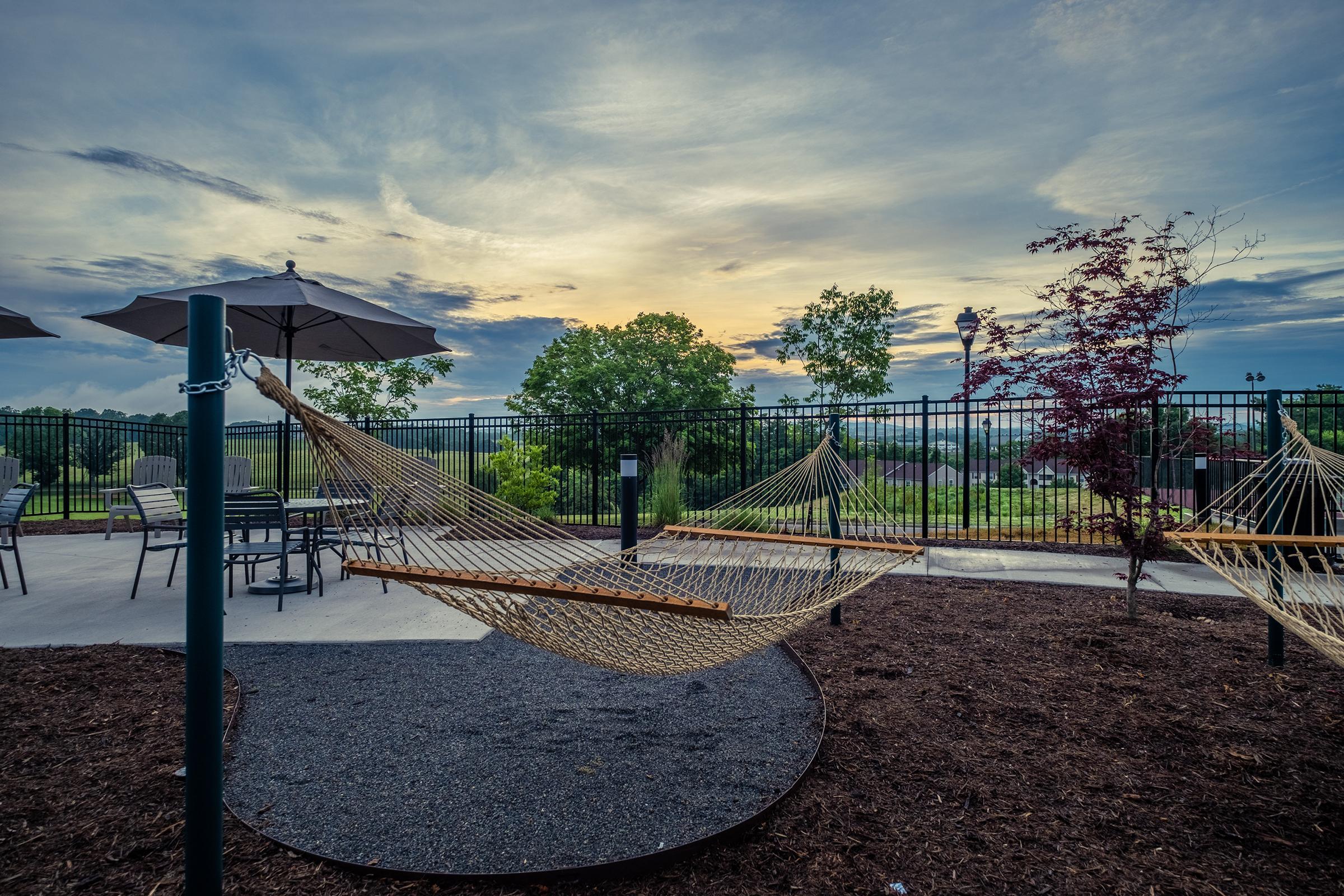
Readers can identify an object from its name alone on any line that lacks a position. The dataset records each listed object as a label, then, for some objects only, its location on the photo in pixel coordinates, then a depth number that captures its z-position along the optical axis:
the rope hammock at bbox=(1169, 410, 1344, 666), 1.74
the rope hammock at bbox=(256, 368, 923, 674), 1.39
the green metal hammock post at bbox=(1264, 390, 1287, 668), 2.56
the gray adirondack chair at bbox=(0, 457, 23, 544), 5.07
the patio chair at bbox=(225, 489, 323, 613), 3.49
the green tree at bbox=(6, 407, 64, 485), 8.21
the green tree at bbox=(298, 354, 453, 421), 10.15
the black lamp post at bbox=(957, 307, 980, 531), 6.27
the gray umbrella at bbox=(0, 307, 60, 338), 4.10
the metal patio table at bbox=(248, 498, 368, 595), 3.82
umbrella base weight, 4.00
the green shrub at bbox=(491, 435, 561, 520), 7.14
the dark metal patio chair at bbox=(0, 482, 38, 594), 3.68
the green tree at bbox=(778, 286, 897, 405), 11.69
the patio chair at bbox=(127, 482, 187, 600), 3.74
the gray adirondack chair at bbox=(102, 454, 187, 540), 6.39
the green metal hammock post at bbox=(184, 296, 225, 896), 1.10
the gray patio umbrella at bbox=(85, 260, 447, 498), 3.67
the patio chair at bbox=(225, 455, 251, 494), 6.13
